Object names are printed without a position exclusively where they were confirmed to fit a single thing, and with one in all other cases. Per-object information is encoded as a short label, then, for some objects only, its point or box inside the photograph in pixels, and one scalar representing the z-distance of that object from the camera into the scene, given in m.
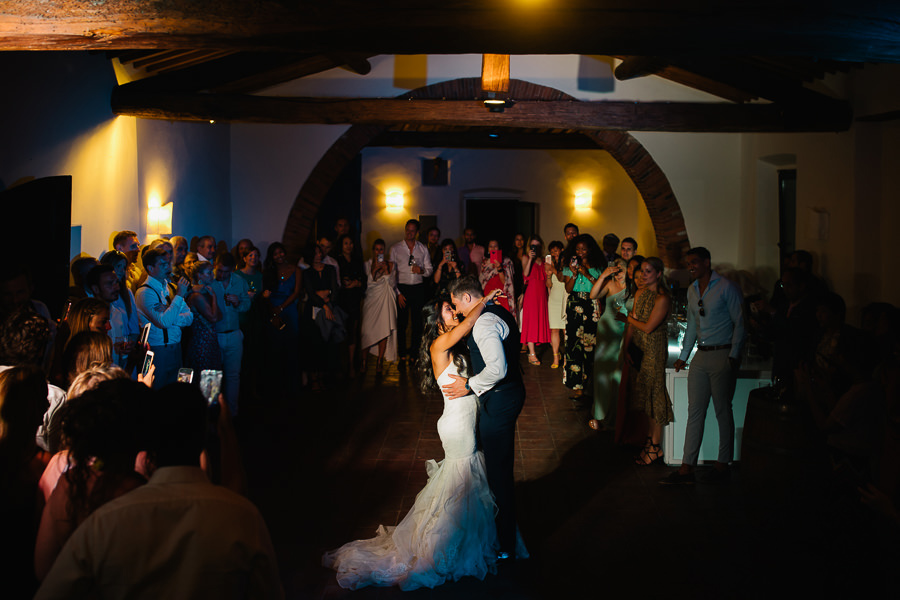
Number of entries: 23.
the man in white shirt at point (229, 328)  6.18
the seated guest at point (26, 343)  2.95
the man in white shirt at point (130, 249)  5.77
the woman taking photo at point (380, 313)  8.44
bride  3.70
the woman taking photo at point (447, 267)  9.00
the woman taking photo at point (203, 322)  5.79
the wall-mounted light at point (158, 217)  6.82
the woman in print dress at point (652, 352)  5.35
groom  3.71
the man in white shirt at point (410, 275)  8.88
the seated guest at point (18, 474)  2.45
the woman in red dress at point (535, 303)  9.09
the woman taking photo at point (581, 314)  7.09
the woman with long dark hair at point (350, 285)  8.29
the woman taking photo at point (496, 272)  9.20
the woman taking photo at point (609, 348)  6.27
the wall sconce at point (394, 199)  12.80
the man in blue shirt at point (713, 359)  5.03
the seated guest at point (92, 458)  2.04
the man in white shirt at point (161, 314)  5.27
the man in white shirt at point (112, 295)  4.67
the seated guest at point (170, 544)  1.64
